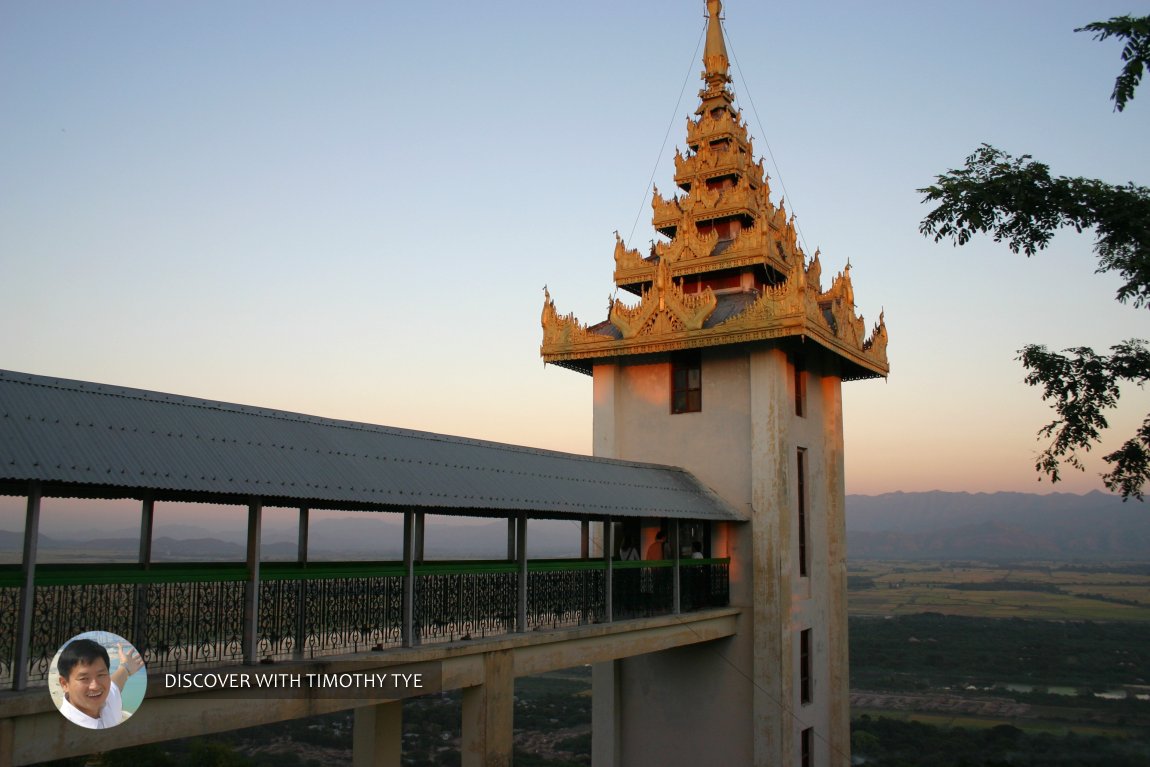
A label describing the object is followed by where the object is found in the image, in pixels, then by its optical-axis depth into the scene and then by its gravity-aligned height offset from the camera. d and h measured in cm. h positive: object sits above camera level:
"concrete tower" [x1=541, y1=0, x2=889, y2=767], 1795 +173
